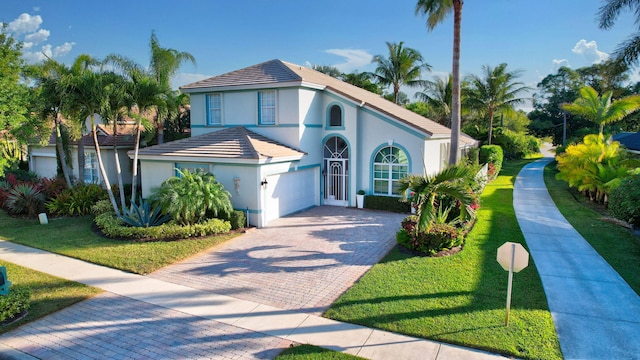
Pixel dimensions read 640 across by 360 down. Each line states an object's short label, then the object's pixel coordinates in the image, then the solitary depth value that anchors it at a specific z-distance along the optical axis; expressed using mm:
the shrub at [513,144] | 43781
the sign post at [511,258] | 7309
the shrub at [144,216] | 14820
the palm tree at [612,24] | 15931
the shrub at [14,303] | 8109
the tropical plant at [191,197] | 14227
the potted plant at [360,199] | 18772
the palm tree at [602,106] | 23359
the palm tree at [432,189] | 11000
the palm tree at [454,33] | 16062
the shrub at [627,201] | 13434
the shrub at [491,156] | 30016
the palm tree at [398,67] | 31953
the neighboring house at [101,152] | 22109
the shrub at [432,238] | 11766
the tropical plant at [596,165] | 17672
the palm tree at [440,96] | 35344
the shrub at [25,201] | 17859
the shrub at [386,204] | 17812
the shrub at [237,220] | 15105
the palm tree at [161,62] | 21562
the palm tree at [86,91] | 14320
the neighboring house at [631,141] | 23312
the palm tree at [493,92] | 35438
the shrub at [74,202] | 17781
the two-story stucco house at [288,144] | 16109
